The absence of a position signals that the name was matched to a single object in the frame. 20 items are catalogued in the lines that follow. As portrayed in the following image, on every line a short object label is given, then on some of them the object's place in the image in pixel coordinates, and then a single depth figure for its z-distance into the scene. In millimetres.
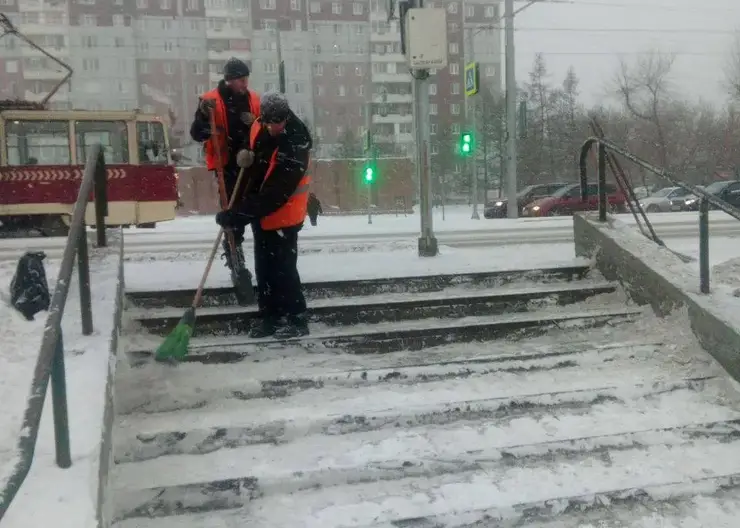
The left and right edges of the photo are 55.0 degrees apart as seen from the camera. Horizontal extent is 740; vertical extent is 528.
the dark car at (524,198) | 26609
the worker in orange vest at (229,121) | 4824
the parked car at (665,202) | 29016
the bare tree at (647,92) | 44719
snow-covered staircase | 3379
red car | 24641
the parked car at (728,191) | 26516
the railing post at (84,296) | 3895
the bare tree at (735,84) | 42125
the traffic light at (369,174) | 20953
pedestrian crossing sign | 17695
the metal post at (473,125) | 26656
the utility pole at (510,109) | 21500
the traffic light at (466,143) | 21484
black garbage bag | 4593
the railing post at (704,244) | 4766
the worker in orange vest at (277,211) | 4461
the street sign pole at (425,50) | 7023
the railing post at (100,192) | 4613
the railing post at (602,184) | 6097
